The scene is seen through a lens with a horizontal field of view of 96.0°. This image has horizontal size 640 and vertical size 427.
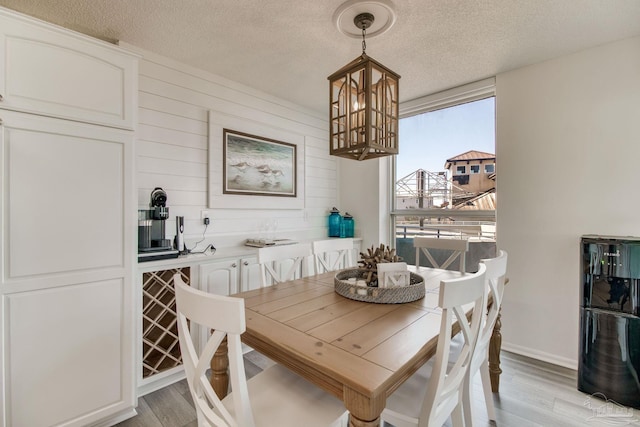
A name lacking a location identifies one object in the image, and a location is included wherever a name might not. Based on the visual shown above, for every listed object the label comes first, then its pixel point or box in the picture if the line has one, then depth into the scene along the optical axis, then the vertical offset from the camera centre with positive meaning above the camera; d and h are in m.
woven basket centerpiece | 1.52 -0.42
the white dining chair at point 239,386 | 0.85 -0.69
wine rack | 2.02 -0.81
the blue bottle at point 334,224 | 3.79 -0.16
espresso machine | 2.04 -0.15
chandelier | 1.47 +0.54
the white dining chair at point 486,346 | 1.37 -0.68
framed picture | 2.86 +0.49
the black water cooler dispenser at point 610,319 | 1.89 -0.73
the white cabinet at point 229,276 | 2.26 -0.54
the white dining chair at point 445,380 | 1.00 -0.67
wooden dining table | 0.89 -0.50
